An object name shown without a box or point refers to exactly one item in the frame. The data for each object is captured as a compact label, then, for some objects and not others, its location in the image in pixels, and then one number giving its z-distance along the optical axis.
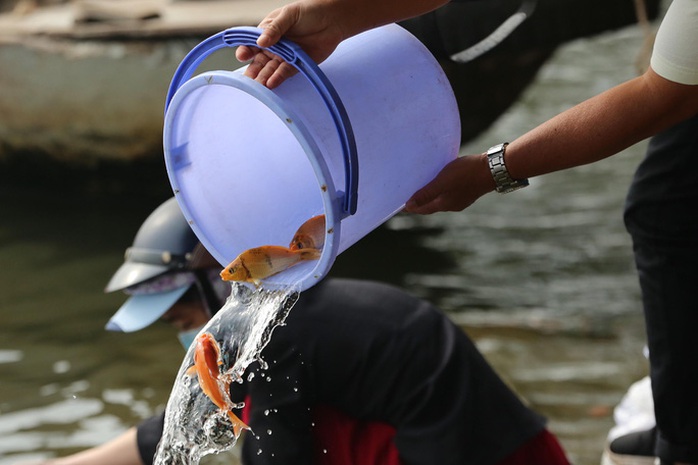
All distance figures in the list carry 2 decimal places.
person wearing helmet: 5.26
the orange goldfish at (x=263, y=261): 4.12
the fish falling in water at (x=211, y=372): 4.55
